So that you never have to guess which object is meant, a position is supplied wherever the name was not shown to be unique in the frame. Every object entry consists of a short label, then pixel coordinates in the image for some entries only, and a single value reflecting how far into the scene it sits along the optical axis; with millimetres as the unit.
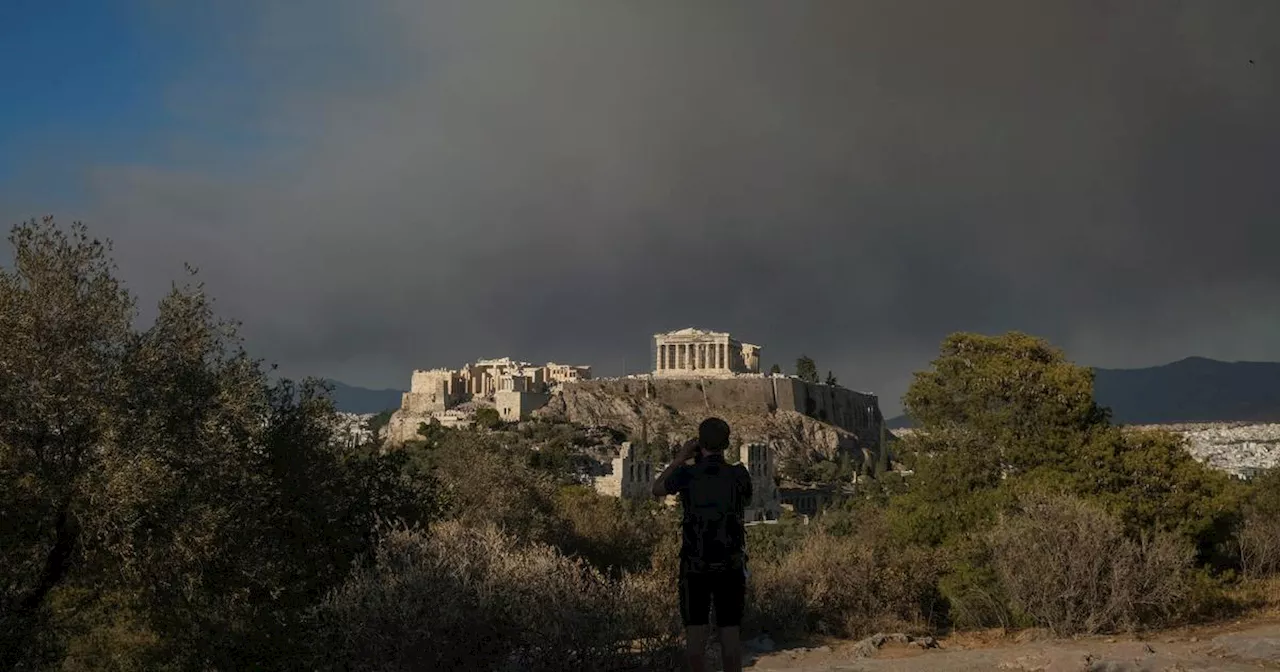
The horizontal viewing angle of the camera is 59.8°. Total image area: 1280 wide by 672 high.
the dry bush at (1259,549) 26609
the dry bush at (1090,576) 16078
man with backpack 7676
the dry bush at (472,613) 10234
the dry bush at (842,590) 18297
